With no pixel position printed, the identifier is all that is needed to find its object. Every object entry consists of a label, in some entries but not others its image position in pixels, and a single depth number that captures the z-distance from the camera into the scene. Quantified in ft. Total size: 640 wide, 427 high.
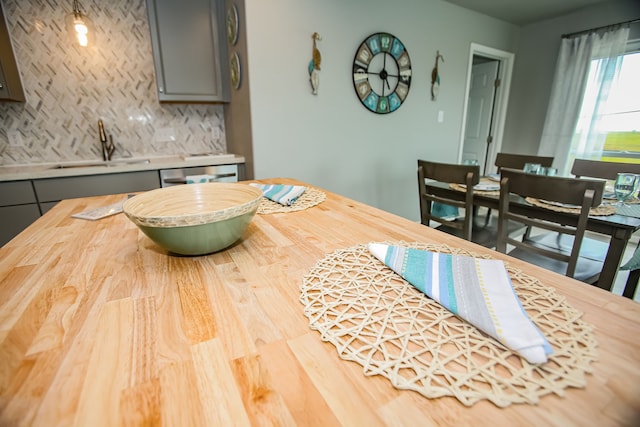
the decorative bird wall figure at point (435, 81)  10.27
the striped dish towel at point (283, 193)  3.65
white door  13.09
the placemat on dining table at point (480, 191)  5.82
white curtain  9.76
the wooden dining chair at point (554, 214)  4.09
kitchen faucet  7.91
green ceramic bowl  2.01
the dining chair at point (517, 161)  7.77
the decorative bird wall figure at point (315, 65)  7.76
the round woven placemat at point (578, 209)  4.54
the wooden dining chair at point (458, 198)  5.44
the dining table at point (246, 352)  1.05
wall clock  8.71
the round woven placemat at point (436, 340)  1.13
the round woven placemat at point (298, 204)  3.46
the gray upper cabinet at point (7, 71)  6.53
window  9.66
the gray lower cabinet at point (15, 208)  6.09
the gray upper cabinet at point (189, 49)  7.27
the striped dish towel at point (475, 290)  1.28
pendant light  6.54
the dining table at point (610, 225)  4.11
